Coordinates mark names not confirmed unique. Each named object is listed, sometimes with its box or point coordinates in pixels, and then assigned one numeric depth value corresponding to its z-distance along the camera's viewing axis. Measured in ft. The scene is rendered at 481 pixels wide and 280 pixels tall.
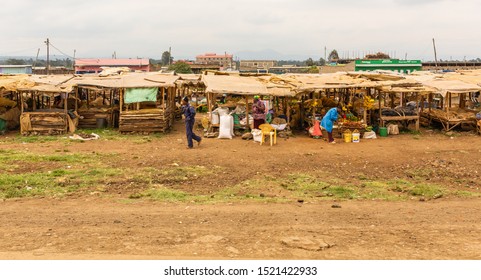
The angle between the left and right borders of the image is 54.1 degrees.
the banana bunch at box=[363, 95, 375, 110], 58.65
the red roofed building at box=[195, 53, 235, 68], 434.71
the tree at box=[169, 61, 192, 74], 197.51
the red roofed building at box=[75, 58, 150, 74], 219.00
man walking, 48.77
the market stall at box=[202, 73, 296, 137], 57.00
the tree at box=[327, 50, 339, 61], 356.79
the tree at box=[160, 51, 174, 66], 376.11
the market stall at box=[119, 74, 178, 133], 59.82
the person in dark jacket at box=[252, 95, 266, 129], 56.34
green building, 163.32
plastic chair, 51.95
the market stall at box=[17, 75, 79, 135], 59.06
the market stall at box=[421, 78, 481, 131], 61.31
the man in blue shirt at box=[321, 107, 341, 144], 52.31
